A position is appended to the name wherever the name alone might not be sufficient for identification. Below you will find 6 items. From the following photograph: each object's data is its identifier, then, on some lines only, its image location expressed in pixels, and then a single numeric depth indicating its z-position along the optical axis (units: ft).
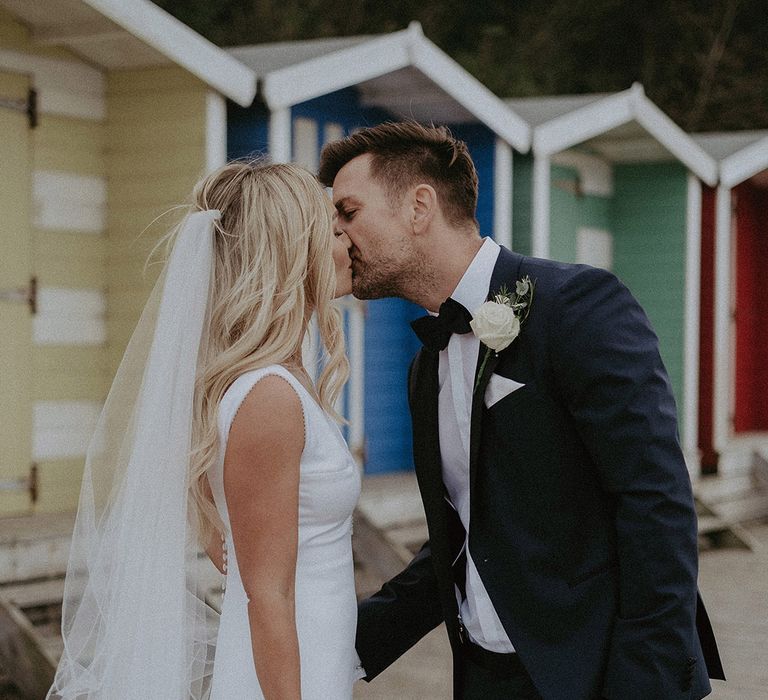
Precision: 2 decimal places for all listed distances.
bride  7.65
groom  7.75
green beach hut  30.55
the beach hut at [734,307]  33.22
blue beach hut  21.66
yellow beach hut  20.29
